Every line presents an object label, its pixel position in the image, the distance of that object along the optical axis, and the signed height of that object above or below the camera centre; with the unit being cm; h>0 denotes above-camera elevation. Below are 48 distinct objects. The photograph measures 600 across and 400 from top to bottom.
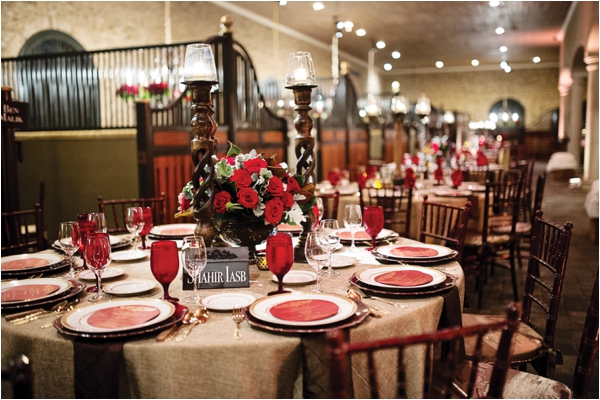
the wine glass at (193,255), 168 -29
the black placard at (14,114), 443 +39
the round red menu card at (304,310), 155 -43
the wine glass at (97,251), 167 -27
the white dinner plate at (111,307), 147 -43
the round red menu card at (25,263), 215 -40
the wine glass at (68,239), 201 -28
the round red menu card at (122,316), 150 -43
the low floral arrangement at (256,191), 207 -12
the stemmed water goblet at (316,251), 179 -29
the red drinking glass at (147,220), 237 -25
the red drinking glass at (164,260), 167 -29
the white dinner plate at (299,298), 150 -43
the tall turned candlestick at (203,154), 215 +2
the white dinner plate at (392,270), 183 -41
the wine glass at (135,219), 233 -24
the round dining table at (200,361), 141 -51
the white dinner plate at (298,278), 196 -43
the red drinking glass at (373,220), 236 -26
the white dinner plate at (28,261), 214 -39
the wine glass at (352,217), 240 -25
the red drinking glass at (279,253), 170 -28
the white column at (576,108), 1291 +111
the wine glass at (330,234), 188 -27
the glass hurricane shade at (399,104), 557 +53
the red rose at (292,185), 216 -10
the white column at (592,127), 964 +51
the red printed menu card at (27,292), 174 -42
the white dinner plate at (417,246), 223 -39
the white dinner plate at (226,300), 169 -44
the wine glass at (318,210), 250 -23
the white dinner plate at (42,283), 182 -41
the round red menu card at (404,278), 187 -41
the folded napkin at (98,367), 141 -52
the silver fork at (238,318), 148 -45
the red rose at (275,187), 209 -10
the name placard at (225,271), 191 -38
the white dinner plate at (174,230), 271 -35
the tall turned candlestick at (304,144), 239 +7
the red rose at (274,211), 207 -19
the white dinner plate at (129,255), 231 -40
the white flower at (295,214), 215 -21
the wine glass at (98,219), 224 -23
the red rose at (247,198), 204 -14
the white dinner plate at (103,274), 204 -42
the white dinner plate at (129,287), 184 -43
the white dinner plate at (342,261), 220 -41
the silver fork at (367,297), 173 -45
